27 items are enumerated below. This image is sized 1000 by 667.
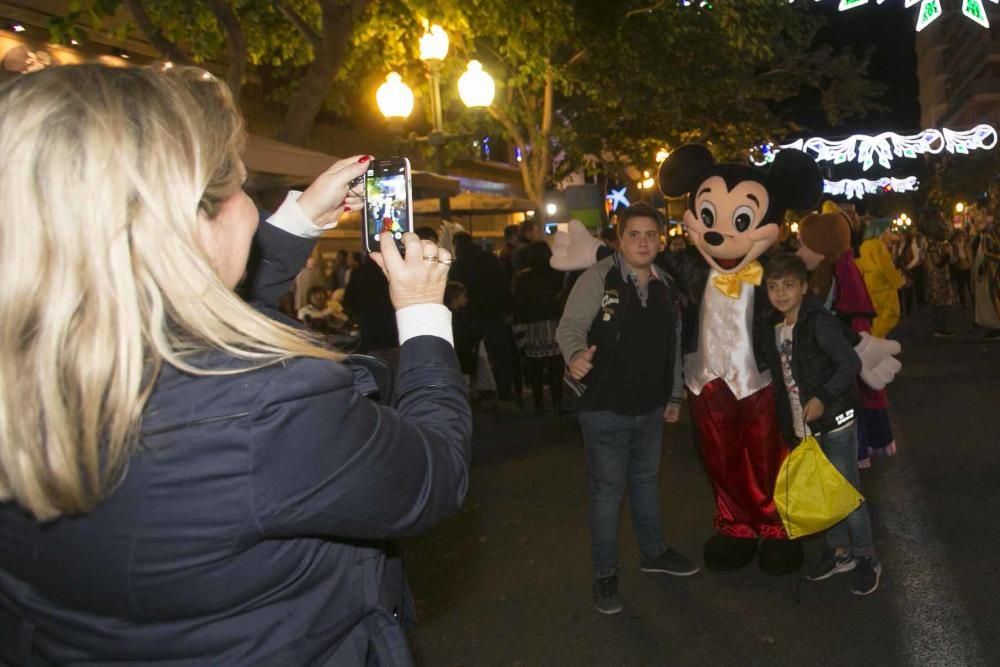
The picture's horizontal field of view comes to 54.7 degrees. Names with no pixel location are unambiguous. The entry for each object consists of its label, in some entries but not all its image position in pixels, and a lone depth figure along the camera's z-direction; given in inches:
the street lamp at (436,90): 413.1
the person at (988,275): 483.2
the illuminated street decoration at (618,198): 1130.0
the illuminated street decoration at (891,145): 1067.3
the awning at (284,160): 308.7
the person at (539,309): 412.8
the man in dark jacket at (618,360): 187.3
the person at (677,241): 580.5
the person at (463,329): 383.6
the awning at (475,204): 626.8
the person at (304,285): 537.6
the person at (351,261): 623.3
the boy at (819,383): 185.6
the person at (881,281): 345.4
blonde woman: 54.8
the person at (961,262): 695.7
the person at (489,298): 410.6
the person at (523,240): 477.7
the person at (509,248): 544.1
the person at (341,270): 639.1
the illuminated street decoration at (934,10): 378.3
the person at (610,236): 428.0
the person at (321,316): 447.2
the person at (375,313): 354.9
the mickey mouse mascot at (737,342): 199.2
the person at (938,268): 566.3
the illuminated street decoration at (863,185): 1462.8
